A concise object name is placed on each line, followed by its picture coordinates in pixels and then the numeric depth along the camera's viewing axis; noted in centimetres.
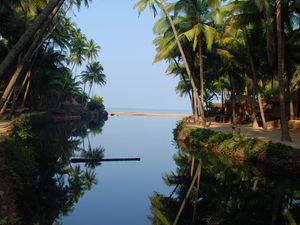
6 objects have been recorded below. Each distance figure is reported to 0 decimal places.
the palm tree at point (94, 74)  8624
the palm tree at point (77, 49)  7606
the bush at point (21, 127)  2387
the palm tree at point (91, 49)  8556
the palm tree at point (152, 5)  3338
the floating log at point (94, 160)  2214
